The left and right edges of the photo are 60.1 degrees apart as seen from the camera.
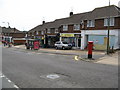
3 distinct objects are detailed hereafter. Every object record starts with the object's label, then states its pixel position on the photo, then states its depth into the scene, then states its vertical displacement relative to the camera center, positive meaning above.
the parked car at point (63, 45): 22.97 -0.66
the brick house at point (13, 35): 49.74 +3.75
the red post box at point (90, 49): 11.30 -0.75
